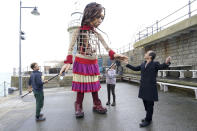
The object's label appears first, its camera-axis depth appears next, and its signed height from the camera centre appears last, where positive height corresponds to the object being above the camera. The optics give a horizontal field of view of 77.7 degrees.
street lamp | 6.16 +1.83
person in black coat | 2.22 -0.33
